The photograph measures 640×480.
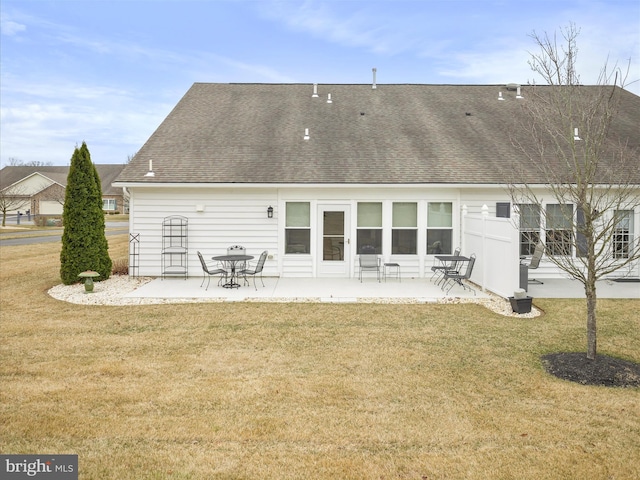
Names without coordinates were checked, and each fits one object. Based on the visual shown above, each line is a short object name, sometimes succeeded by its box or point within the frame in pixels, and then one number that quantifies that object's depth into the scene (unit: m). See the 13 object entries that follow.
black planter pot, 8.52
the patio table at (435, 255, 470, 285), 10.82
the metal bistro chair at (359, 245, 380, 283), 12.13
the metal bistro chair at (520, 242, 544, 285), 10.79
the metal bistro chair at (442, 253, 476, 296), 10.29
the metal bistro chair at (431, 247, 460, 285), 11.33
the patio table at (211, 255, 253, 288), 10.89
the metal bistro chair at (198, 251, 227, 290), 10.97
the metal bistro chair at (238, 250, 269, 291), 10.85
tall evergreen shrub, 11.57
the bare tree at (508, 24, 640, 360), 5.57
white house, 12.18
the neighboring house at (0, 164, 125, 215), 56.12
